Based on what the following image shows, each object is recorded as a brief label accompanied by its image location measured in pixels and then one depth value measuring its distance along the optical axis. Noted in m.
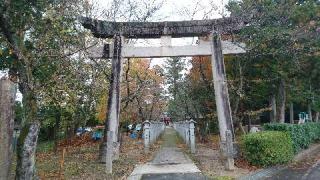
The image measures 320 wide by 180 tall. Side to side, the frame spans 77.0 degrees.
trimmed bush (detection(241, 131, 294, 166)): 7.19
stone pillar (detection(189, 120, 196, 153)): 10.42
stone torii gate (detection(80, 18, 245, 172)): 8.38
